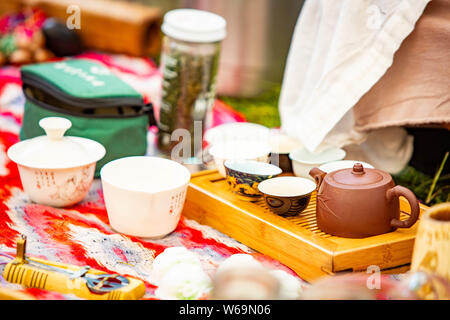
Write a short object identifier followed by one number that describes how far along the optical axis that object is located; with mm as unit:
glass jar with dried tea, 1343
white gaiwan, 1139
